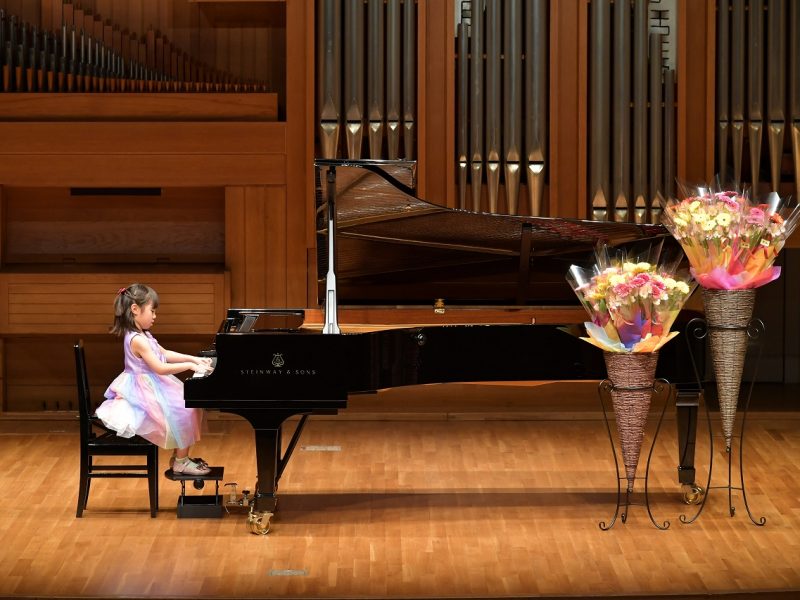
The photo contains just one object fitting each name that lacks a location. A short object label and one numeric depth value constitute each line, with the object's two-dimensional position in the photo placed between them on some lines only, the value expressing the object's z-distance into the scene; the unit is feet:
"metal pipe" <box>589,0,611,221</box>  44.98
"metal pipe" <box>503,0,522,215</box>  44.81
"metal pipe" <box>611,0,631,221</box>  44.81
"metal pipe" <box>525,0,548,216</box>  44.93
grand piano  30.02
